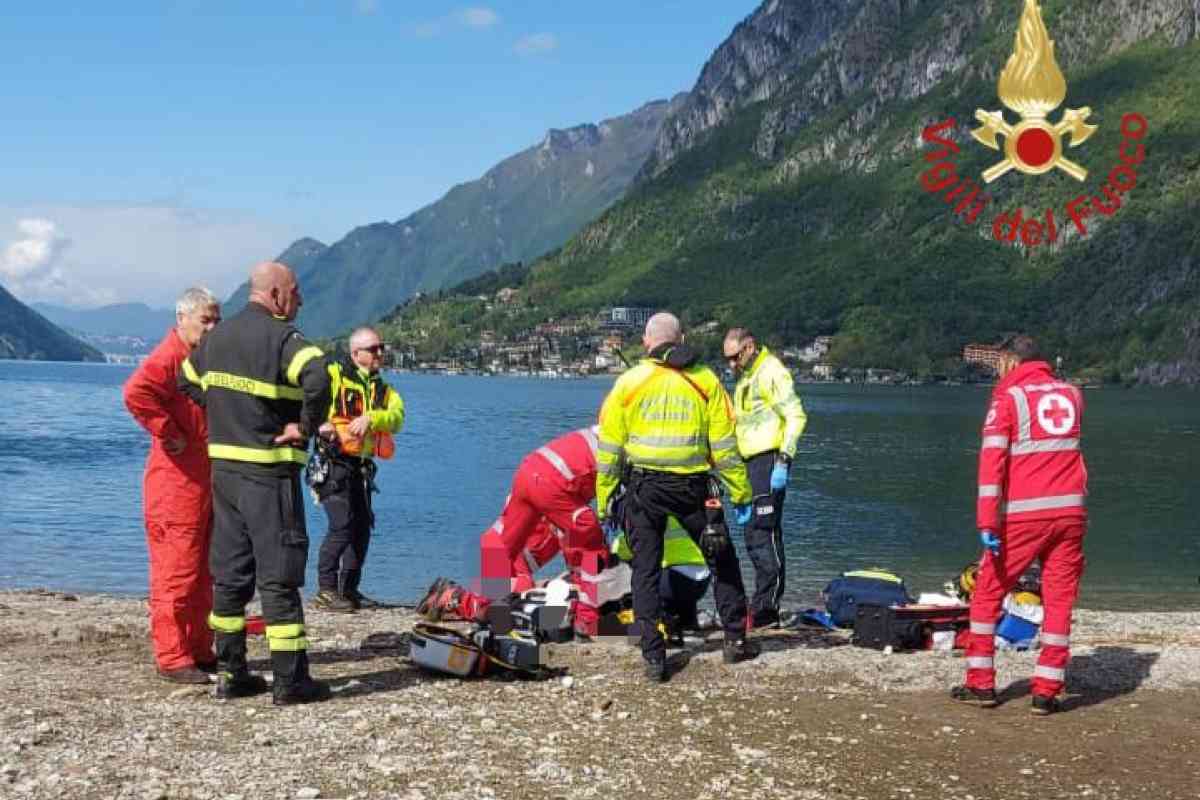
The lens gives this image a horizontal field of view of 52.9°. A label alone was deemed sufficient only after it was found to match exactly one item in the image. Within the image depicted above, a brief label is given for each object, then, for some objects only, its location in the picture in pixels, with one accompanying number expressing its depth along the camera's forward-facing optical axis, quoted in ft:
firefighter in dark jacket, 24.21
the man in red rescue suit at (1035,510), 25.31
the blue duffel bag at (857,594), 34.55
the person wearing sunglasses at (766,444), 35.12
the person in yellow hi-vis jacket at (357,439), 35.83
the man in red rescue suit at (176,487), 26.45
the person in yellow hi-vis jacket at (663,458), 27.66
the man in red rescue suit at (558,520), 32.45
